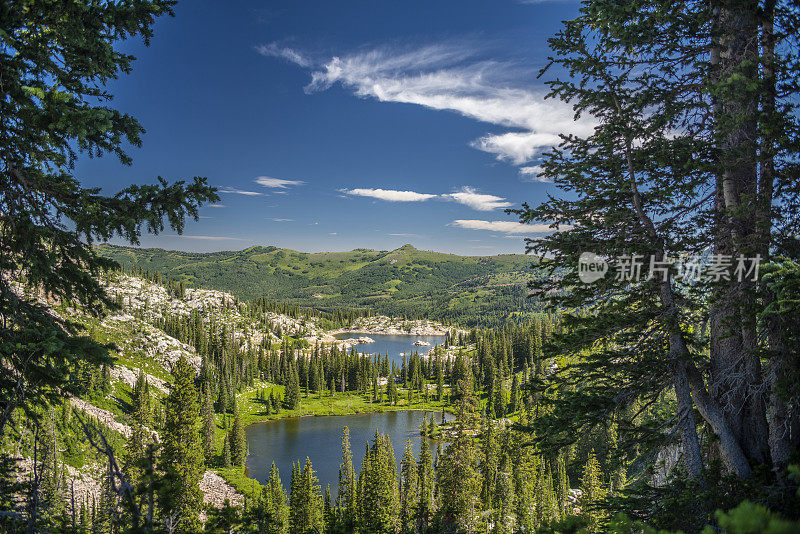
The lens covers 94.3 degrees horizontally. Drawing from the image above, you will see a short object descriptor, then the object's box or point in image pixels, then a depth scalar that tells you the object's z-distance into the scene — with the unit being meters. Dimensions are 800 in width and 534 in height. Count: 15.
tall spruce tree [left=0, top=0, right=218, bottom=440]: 5.52
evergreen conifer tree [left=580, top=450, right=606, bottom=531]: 40.29
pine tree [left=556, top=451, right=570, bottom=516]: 48.81
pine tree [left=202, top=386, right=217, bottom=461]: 64.68
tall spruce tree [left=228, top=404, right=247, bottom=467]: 64.44
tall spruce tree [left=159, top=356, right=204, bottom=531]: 26.64
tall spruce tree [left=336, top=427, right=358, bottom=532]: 39.09
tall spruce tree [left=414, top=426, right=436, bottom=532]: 38.16
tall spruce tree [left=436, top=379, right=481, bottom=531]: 32.06
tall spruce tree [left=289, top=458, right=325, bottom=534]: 34.34
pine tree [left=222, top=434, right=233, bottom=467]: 62.09
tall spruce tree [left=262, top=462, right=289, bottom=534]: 36.00
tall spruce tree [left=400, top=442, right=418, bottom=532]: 42.13
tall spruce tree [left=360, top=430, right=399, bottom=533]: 35.16
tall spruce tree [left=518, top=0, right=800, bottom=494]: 6.38
